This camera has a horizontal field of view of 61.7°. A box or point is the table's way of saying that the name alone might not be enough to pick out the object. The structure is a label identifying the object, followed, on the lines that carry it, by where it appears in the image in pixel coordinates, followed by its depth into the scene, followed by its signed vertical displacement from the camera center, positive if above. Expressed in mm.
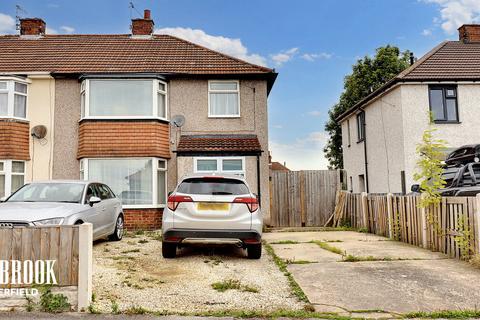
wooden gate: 14711 -270
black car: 8486 +141
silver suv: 6906 -469
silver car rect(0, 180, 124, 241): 6918 -262
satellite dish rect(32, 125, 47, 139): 13953 +2143
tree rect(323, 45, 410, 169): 31688 +9213
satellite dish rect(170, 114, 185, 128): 14227 +2507
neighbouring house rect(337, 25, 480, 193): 15742 +3225
